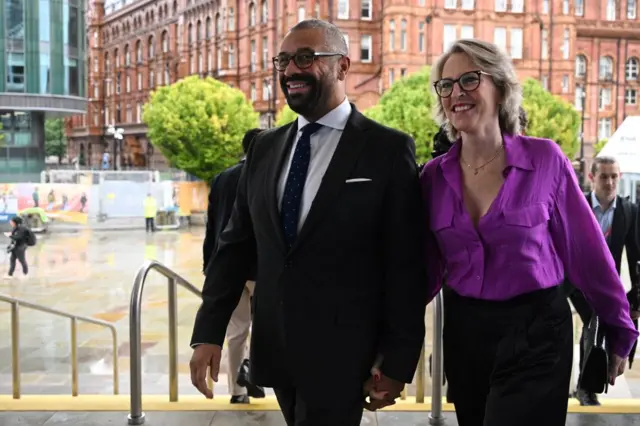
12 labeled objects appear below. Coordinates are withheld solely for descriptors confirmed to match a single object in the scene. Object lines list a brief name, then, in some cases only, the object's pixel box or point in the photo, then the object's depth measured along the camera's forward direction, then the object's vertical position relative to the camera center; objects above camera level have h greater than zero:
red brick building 53.06 +9.51
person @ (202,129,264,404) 4.67 -0.84
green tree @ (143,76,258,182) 46.44 +2.77
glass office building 49.00 +6.33
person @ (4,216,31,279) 18.80 -1.82
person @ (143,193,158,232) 31.37 -1.74
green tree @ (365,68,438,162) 40.97 +3.21
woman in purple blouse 2.39 -0.27
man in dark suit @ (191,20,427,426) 2.40 -0.26
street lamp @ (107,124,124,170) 53.53 +2.39
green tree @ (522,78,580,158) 42.69 +2.95
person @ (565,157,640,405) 5.25 -0.32
